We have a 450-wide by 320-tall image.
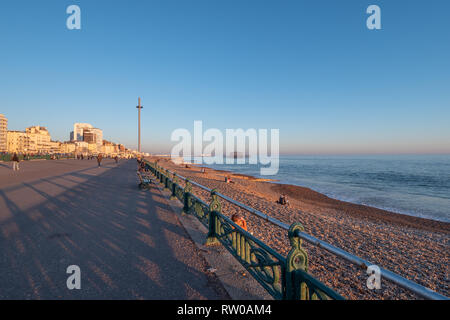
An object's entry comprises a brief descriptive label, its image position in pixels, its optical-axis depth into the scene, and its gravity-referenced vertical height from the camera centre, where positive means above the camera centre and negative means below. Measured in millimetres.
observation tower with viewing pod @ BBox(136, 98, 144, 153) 25094 +4180
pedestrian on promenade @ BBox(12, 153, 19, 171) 22409 -886
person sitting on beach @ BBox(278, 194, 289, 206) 14992 -3356
